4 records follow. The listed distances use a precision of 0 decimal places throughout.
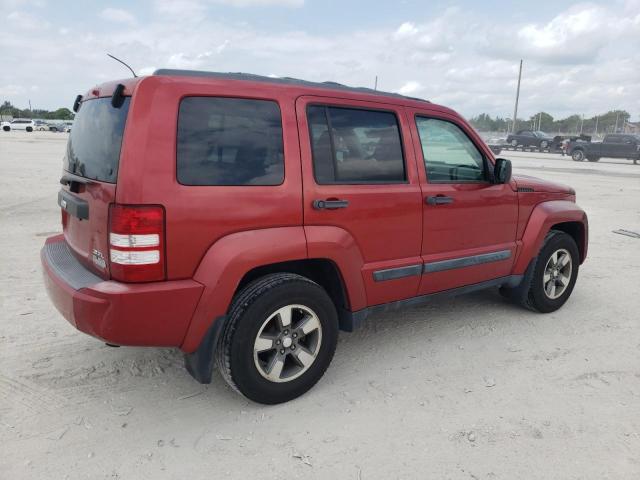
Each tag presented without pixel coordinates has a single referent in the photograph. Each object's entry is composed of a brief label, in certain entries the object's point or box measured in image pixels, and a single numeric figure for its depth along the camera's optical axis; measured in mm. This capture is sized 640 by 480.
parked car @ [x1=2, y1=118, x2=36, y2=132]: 53531
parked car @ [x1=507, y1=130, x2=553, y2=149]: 35125
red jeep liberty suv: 2480
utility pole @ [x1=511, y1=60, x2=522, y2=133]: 49625
